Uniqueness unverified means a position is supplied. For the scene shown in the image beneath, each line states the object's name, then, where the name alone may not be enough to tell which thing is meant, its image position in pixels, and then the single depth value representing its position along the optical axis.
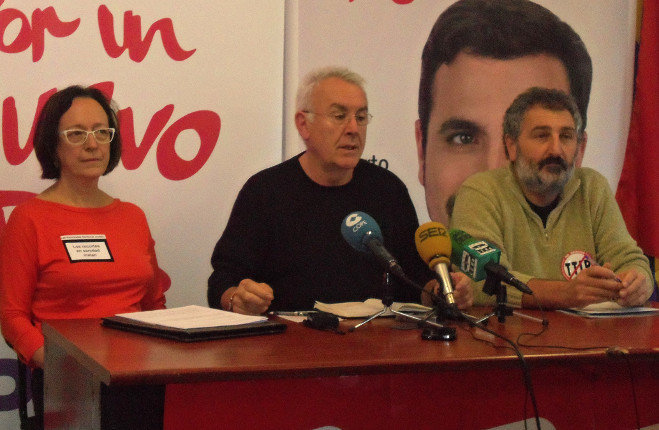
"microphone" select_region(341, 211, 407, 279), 2.85
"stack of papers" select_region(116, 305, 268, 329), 2.77
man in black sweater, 3.36
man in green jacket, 3.42
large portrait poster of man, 3.87
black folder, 2.71
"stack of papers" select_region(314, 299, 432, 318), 3.01
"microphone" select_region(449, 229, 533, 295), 2.87
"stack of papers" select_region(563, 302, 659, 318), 3.15
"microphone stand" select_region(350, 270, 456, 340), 2.78
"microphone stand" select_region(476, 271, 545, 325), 2.91
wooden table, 2.55
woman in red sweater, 3.14
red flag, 4.14
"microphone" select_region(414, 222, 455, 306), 2.81
